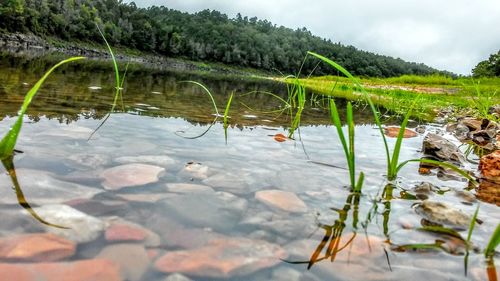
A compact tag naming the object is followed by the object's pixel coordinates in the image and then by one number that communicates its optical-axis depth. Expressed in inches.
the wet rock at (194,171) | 21.1
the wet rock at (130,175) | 18.2
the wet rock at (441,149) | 32.0
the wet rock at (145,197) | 16.6
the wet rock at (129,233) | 13.1
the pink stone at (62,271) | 10.3
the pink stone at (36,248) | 11.2
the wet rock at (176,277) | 11.1
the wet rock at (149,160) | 22.3
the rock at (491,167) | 26.8
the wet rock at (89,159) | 20.6
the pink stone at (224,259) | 11.8
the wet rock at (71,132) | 26.7
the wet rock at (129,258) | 11.2
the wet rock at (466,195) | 21.8
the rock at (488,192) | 22.2
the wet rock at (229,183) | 19.6
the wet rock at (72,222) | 12.8
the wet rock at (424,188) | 22.5
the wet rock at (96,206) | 14.8
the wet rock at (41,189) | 15.1
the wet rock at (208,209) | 15.4
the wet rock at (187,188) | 18.6
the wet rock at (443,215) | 17.0
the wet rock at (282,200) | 17.8
